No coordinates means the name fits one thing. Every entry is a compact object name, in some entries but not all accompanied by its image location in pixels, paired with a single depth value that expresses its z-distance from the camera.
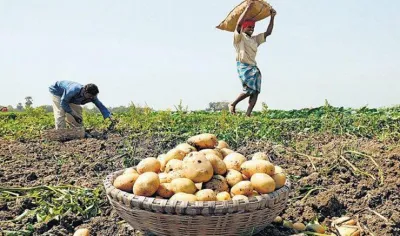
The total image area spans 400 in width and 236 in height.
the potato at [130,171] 2.78
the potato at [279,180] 2.68
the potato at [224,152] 3.01
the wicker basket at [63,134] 6.89
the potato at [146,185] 2.46
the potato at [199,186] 2.56
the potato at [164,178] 2.66
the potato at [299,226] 2.81
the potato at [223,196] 2.45
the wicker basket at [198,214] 2.27
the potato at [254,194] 2.50
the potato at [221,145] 3.20
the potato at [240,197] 2.36
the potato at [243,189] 2.48
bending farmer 7.65
